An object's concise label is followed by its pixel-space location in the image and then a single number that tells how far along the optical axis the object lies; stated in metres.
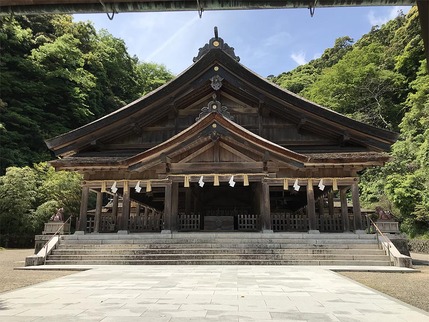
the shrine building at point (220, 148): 14.27
